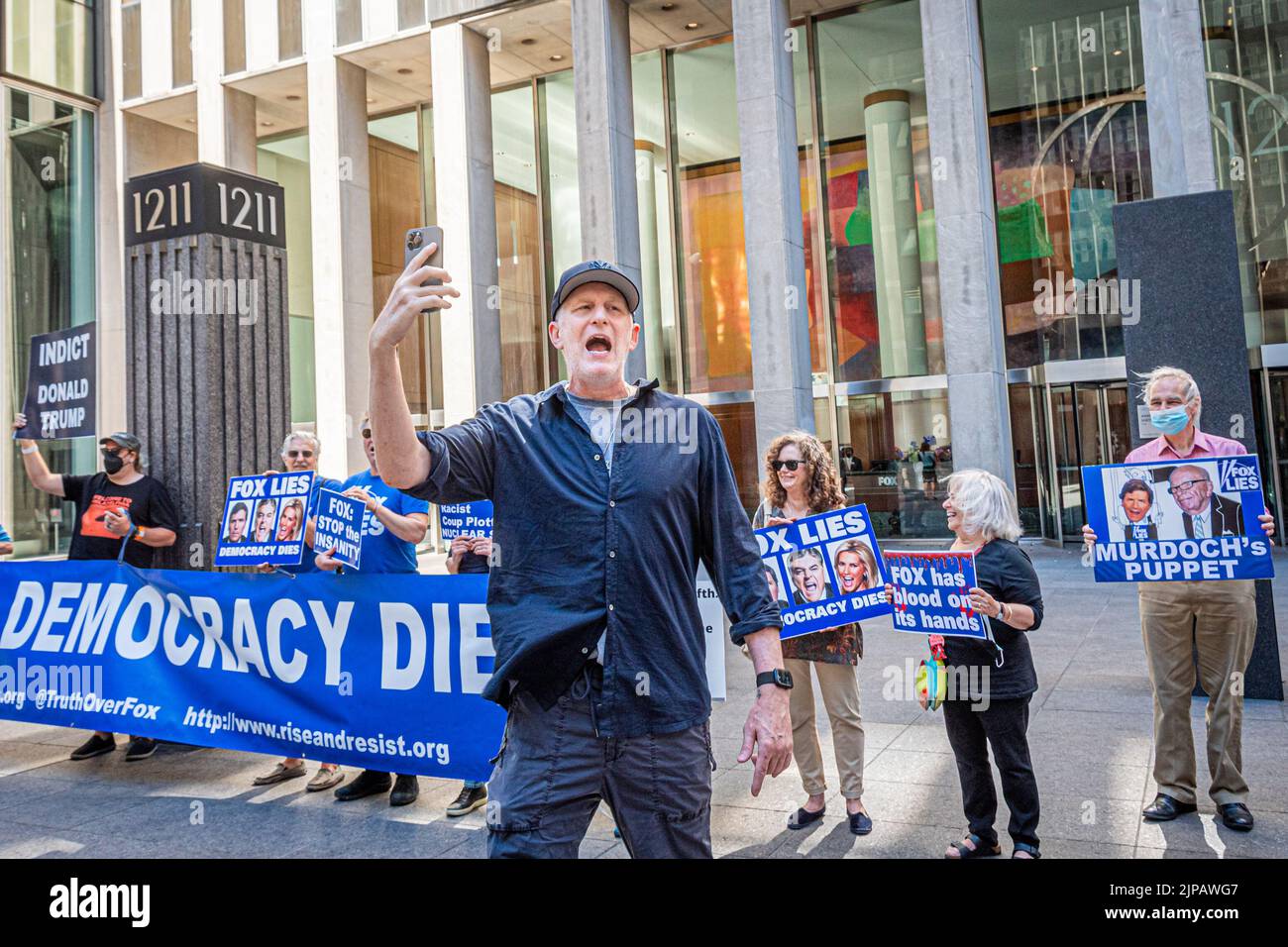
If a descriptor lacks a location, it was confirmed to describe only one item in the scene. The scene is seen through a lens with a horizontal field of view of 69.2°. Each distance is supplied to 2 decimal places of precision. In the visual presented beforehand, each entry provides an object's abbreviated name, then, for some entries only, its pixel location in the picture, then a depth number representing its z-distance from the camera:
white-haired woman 4.32
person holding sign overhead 7.23
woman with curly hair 5.20
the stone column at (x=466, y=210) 19.70
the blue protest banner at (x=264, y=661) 5.44
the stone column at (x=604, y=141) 18.41
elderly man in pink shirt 4.88
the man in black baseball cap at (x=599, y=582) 2.59
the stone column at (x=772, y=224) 17.12
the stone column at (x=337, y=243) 20.73
